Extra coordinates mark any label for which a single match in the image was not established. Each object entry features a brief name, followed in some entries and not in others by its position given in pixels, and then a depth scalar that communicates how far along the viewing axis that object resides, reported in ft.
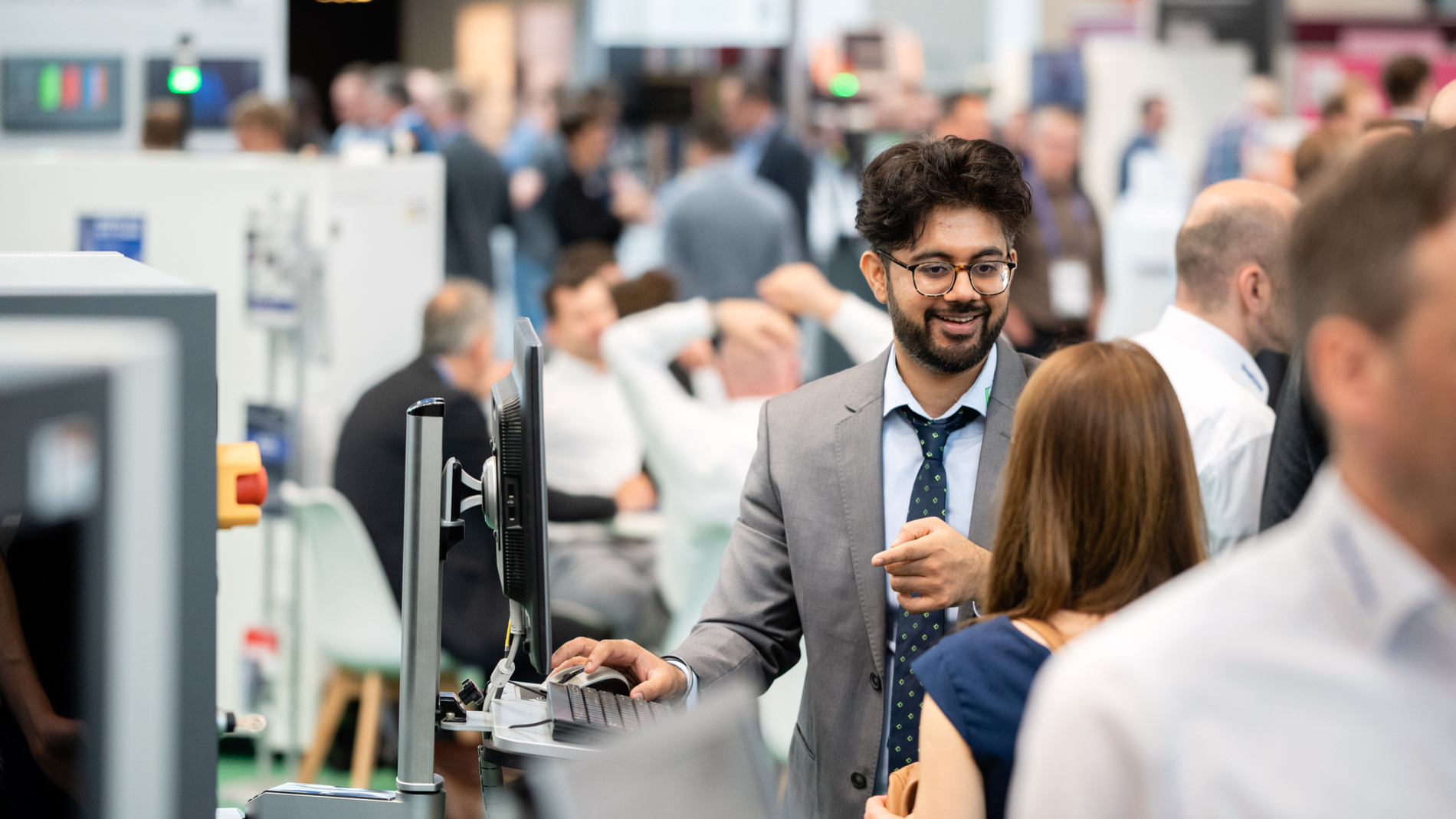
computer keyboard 12.40
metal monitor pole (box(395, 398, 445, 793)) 12.57
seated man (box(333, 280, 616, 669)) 18.17
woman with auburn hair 11.89
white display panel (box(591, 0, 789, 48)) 44.24
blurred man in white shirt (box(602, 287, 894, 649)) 17.40
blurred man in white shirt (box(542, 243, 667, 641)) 21.48
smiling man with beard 13.11
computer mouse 12.86
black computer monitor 12.34
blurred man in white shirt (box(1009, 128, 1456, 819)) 9.57
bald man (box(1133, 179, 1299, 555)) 14.58
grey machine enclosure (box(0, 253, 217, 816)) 11.37
